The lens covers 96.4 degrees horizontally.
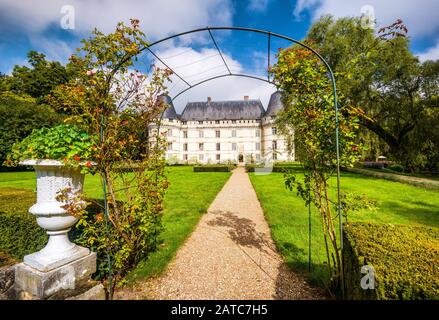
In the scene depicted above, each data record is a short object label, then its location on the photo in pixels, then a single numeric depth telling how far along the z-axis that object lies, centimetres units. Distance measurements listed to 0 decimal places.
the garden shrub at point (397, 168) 2370
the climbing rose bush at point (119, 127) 223
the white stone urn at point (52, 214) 196
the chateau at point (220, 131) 3884
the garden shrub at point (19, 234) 286
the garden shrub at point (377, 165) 3092
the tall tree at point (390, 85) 1358
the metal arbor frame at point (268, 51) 216
